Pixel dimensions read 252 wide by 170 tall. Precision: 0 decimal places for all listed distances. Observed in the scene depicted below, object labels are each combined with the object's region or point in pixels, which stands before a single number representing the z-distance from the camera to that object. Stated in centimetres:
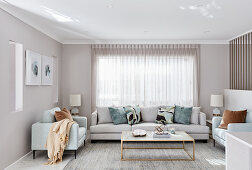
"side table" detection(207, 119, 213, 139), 624
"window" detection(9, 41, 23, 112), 434
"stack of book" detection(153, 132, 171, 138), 443
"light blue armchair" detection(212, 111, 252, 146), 441
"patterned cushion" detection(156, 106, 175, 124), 580
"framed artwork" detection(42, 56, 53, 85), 530
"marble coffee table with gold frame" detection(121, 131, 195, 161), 433
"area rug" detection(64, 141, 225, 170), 402
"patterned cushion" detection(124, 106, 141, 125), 578
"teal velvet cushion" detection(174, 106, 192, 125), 576
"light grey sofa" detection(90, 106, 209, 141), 556
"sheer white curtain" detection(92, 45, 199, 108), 665
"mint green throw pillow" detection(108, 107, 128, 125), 576
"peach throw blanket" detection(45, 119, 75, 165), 421
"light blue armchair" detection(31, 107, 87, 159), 438
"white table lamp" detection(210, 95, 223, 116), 617
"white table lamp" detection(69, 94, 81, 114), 635
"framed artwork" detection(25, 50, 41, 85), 453
